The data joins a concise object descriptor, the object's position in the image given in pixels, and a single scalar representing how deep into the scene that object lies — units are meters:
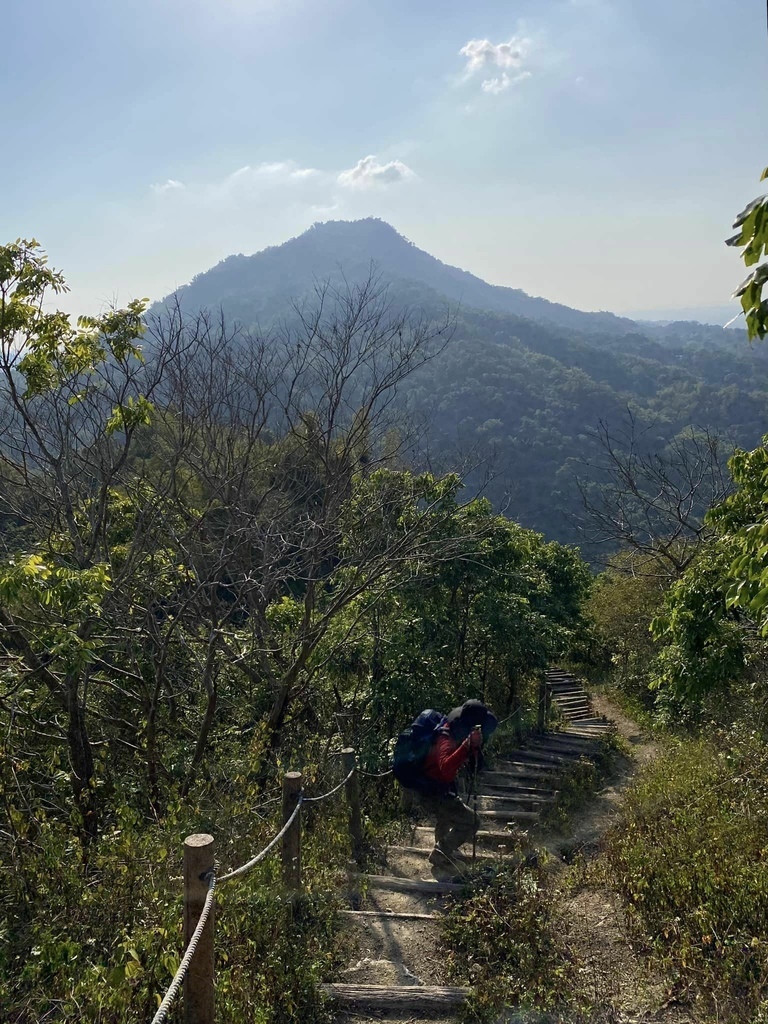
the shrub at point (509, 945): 3.65
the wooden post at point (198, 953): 2.53
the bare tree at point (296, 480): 6.88
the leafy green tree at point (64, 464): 3.84
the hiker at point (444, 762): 5.73
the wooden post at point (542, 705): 11.80
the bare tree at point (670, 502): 13.75
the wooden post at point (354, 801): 5.77
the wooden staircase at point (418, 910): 3.66
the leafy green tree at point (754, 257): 1.72
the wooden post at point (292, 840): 4.42
